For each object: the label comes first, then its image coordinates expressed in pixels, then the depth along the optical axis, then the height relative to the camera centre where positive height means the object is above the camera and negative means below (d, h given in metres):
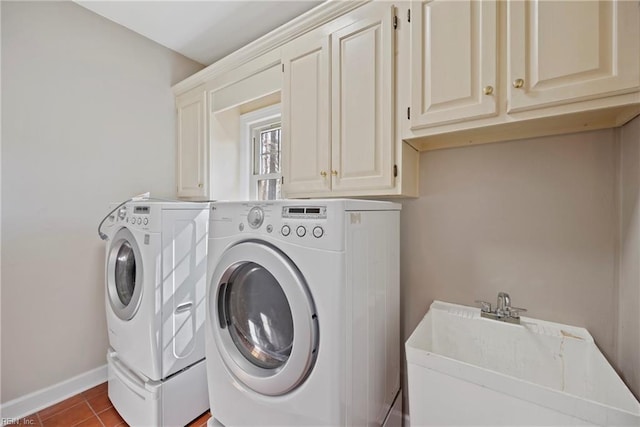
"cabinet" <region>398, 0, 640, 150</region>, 0.83 +0.51
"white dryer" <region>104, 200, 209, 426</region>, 1.43 -0.55
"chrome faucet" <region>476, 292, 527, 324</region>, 1.20 -0.44
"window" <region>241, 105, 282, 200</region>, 2.36 +0.56
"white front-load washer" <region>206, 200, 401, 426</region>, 0.93 -0.39
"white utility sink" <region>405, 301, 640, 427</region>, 0.76 -0.56
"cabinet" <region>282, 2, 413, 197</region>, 1.29 +0.56
